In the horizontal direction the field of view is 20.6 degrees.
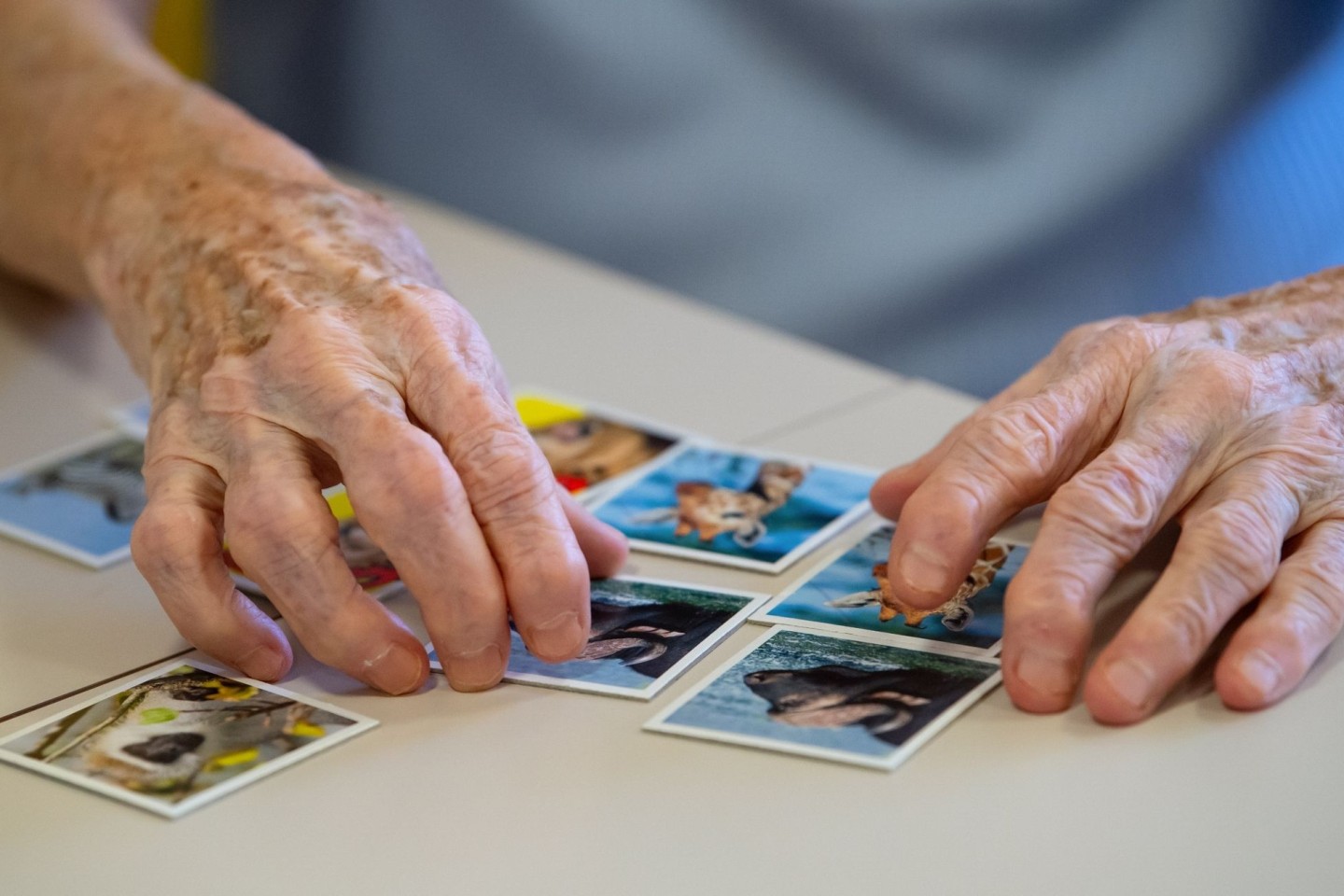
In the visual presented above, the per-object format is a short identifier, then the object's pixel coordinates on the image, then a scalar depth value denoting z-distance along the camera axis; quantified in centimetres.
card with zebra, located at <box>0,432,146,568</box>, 96
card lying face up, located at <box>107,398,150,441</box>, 104
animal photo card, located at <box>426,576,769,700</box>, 86
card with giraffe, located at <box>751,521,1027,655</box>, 87
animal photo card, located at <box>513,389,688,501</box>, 99
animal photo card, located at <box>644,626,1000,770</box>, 83
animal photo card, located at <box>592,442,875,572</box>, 93
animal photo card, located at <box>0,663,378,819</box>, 83
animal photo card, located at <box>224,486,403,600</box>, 92
